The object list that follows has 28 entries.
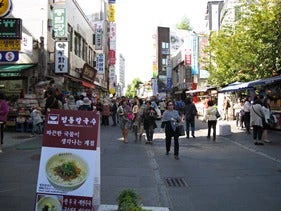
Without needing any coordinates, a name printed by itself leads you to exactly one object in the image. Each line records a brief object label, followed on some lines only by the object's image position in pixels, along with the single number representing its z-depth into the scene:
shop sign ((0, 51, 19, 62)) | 8.88
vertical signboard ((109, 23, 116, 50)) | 55.61
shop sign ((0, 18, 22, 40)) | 9.30
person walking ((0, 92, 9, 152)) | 8.91
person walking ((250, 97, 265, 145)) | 10.65
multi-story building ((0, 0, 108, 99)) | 15.49
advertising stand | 3.64
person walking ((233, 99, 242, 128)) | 17.12
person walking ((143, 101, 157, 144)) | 11.68
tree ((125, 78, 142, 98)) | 111.85
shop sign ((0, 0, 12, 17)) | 7.96
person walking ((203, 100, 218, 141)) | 12.24
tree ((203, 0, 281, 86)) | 16.05
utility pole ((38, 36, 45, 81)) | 16.25
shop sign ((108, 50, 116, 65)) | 55.32
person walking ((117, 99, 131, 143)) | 11.62
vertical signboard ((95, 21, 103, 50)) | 32.35
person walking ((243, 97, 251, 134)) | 14.15
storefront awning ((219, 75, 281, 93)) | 13.52
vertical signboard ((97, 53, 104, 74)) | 35.30
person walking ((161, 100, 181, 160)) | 8.89
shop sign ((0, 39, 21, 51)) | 9.06
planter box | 4.19
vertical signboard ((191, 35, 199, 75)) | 36.18
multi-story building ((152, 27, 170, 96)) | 75.08
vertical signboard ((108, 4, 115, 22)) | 55.39
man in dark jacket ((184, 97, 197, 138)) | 13.06
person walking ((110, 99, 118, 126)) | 18.91
